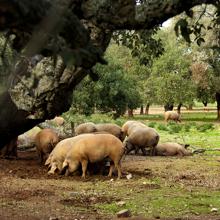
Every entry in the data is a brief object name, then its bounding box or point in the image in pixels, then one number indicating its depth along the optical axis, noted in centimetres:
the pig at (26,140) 1869
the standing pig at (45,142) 1541
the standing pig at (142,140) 1928
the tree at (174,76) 4797
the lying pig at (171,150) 1941
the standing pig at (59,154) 1312
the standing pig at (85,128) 1906
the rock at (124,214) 754
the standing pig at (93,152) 1266
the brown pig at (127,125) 2175
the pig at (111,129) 1972
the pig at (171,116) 4356
